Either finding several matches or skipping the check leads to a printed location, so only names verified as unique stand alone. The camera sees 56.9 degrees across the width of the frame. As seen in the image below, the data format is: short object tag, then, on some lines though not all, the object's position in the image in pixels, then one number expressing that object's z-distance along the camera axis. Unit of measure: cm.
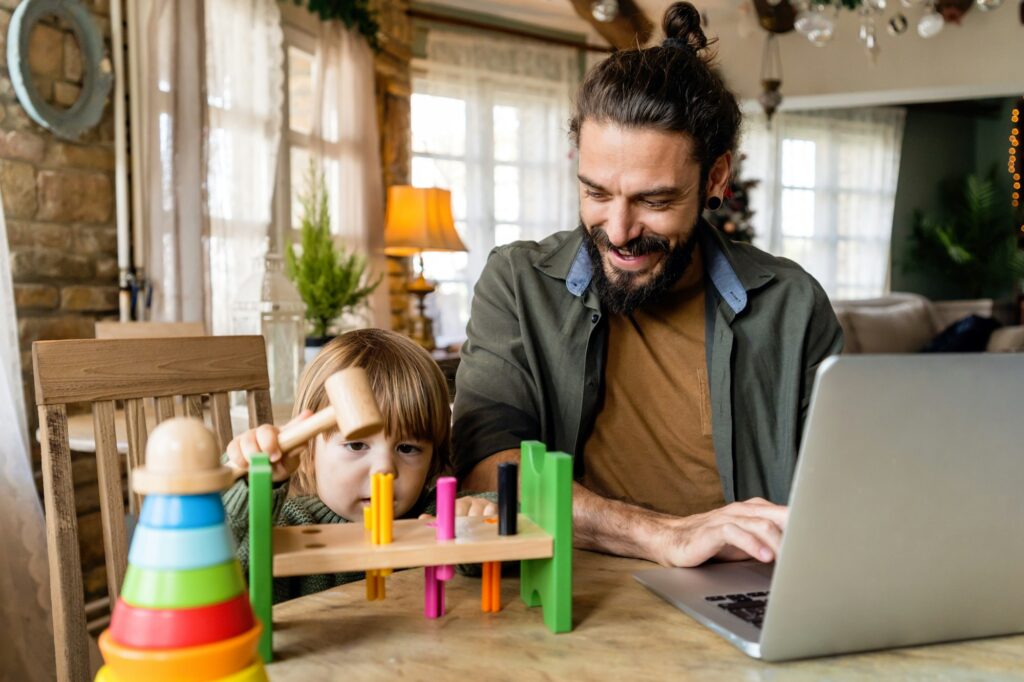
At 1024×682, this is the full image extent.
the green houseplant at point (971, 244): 629
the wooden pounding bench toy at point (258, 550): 52
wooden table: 73
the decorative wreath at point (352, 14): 436
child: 118
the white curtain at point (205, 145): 311
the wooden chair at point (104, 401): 110
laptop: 65
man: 145
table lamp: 444
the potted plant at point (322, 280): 289
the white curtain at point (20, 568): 223
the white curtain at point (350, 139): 454
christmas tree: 621
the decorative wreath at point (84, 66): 258
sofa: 516
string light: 621
